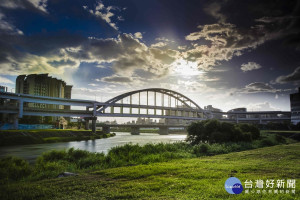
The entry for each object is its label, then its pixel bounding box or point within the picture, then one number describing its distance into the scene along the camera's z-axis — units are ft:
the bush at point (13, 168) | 33.58
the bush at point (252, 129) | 103.90
